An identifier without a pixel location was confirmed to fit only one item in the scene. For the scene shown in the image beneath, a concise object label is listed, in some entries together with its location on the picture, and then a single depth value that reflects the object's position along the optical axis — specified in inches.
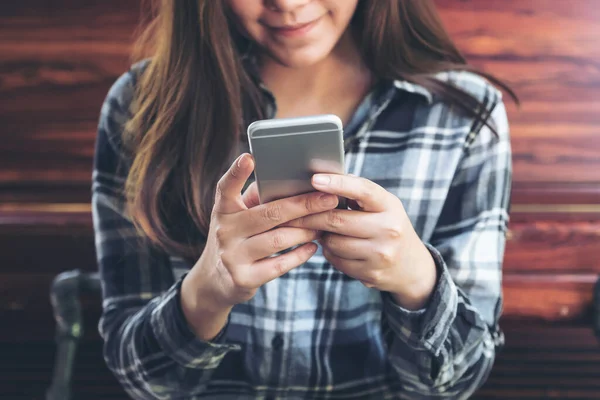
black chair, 38.5
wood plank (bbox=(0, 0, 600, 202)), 42.0
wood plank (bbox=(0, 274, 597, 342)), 40.7
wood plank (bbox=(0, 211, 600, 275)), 40.3
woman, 27.3
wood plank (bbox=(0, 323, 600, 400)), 43.9
